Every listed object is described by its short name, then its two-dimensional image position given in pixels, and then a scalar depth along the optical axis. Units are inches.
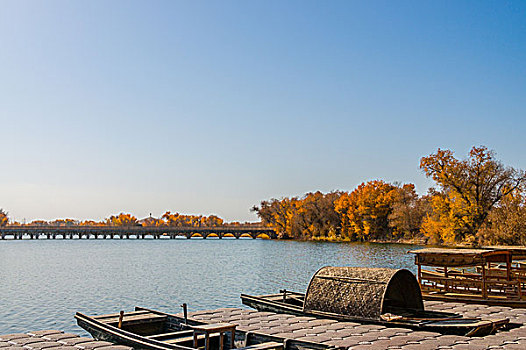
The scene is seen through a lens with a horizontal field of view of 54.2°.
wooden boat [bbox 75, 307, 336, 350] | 525.0
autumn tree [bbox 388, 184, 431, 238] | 4082.2
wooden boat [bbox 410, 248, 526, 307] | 832.3
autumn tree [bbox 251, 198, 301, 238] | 5605.3
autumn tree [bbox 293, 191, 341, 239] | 5109.7
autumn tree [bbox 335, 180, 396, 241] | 4387.3
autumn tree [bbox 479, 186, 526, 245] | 2367.1
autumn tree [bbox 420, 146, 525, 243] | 2731.3
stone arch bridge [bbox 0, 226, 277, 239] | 6294.3
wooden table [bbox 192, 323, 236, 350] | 528.4
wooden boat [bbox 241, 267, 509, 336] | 592.4
